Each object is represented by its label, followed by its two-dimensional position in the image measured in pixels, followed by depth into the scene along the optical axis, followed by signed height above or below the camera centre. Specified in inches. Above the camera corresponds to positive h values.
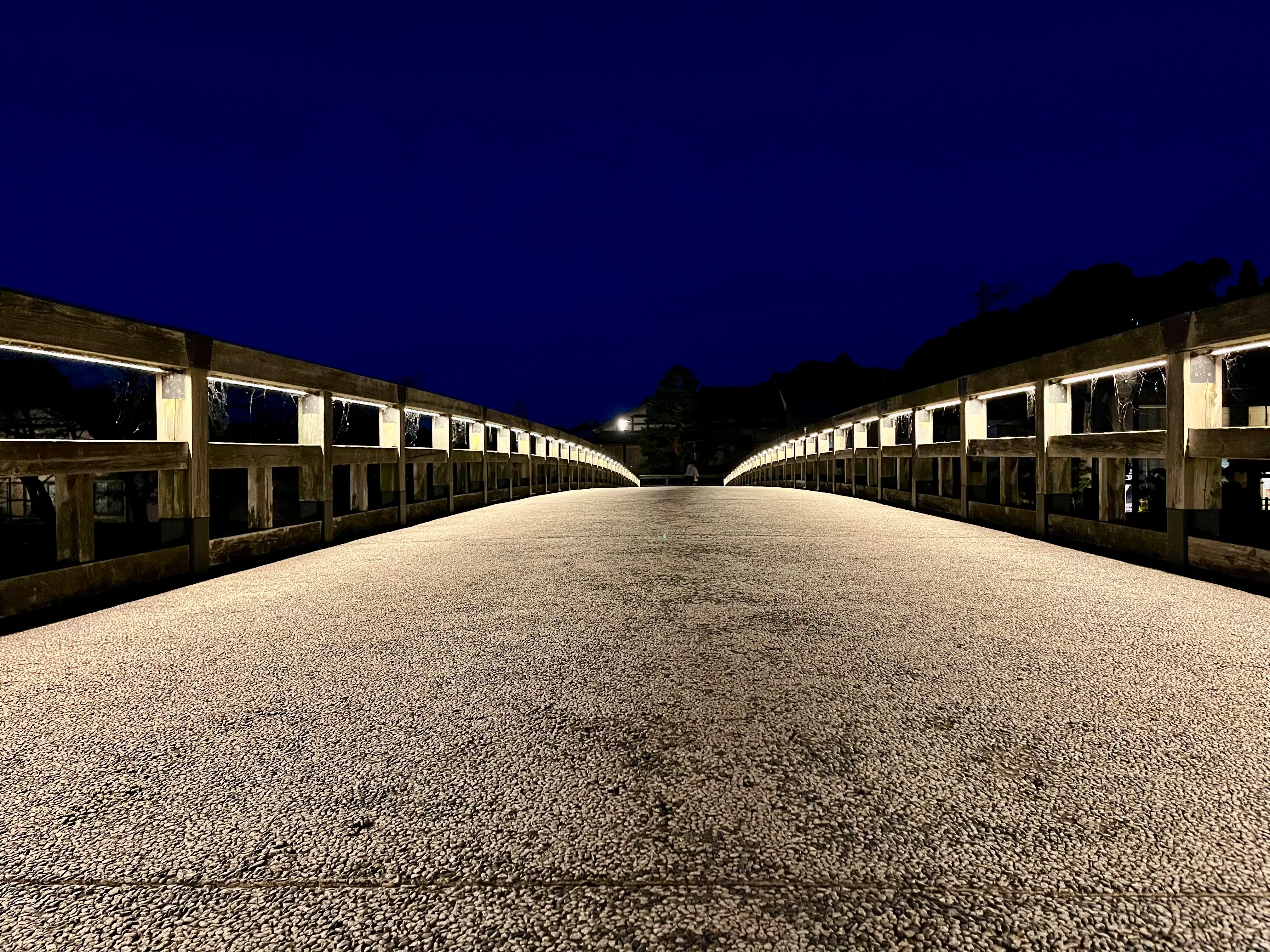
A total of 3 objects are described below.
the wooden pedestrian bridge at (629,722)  46.9 -29.4
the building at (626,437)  2199.8 +91.7
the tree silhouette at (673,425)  1980.8 +111.5
